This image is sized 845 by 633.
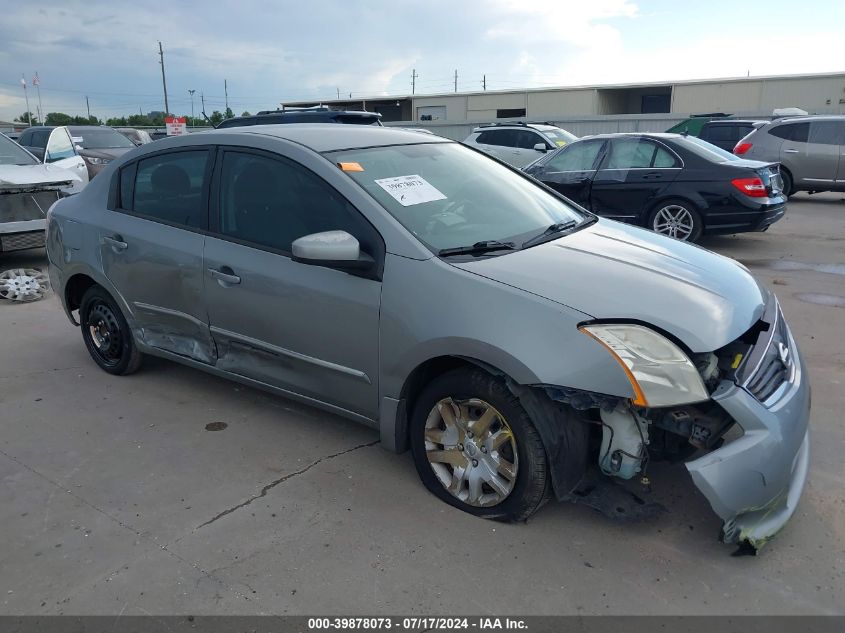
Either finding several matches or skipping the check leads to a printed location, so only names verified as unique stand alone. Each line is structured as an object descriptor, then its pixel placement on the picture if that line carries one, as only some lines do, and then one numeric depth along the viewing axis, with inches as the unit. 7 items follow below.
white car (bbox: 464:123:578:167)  633.6
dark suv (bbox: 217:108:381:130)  414.6
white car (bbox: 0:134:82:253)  310.2
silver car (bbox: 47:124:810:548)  105.0
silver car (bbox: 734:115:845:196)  524.7
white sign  673.0
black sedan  335.0
